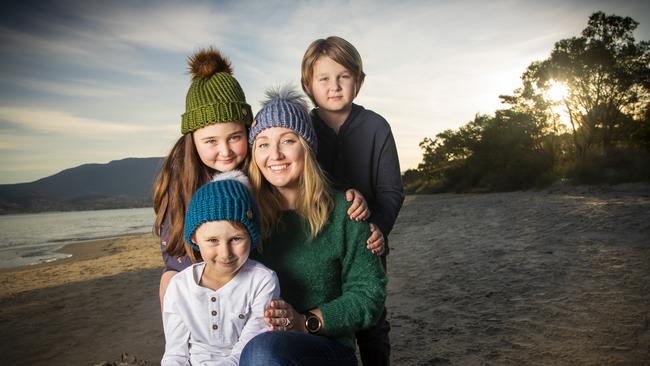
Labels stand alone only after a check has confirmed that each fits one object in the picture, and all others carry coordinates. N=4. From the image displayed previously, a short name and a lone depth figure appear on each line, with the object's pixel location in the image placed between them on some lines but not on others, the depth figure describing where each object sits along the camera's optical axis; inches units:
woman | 73.3
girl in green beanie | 94.7
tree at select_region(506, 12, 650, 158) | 706.8
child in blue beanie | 74.3
